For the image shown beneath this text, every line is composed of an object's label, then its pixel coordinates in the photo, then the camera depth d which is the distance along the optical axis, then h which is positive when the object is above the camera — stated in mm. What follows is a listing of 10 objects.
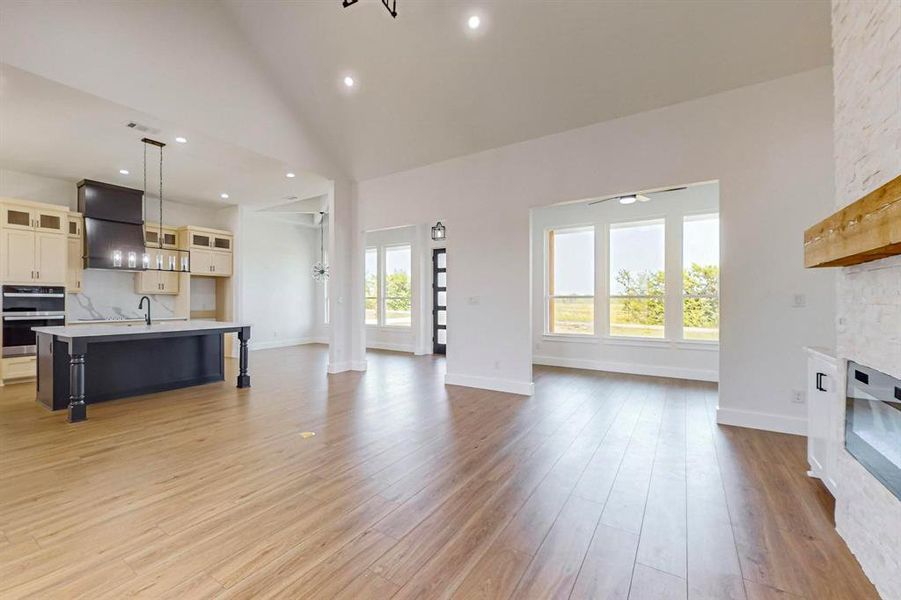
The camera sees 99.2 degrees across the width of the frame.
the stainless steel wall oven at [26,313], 5492 -228
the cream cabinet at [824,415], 2195 -714
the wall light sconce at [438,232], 8442 +1481
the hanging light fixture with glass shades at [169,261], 4975 +494
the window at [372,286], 9581 +312
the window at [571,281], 6750 +322
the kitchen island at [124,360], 3887 -769
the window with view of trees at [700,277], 5699 +334
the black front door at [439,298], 8867 +2
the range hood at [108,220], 6297 +1316
